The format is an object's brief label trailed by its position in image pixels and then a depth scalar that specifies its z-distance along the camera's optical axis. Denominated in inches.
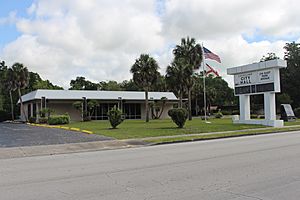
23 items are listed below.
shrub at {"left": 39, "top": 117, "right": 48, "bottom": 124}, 1598.8
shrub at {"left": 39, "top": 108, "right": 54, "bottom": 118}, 1621.6
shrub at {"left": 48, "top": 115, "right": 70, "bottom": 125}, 1475.1
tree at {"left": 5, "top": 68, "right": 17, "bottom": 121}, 1902.1
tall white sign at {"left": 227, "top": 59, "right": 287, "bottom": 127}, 1185.4
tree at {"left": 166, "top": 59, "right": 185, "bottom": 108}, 1745.8
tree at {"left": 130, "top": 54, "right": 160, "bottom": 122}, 1626.5
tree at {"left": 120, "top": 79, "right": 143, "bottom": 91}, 3307.8
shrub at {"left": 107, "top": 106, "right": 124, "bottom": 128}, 1061.8
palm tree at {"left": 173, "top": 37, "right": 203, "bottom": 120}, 1987.0
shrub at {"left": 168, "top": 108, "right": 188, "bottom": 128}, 1045.8
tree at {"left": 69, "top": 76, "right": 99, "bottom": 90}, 3599.9
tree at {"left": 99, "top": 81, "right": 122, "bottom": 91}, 3428.2
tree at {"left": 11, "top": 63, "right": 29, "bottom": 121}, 1898.4
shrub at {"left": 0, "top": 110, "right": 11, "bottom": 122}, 2274.9
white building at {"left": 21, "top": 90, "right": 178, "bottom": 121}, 1813.6
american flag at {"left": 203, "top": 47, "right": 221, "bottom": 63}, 1397.6
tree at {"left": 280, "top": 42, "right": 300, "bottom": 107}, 2568.9
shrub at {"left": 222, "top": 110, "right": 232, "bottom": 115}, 3009.8
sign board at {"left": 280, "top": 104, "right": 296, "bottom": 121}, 1529.3
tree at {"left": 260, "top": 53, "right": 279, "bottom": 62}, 2758.4
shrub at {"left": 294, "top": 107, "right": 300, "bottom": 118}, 1894.7
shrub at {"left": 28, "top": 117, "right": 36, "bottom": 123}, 1740.5
